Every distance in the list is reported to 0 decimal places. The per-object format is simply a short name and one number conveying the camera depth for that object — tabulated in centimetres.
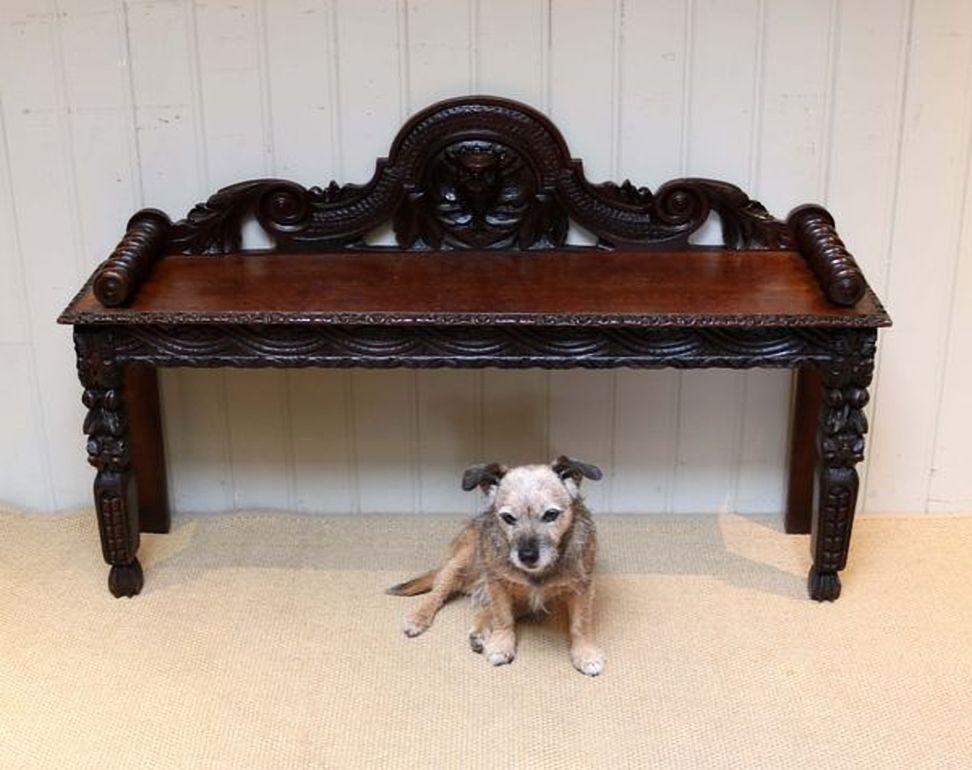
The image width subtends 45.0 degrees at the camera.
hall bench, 237
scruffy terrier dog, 230
